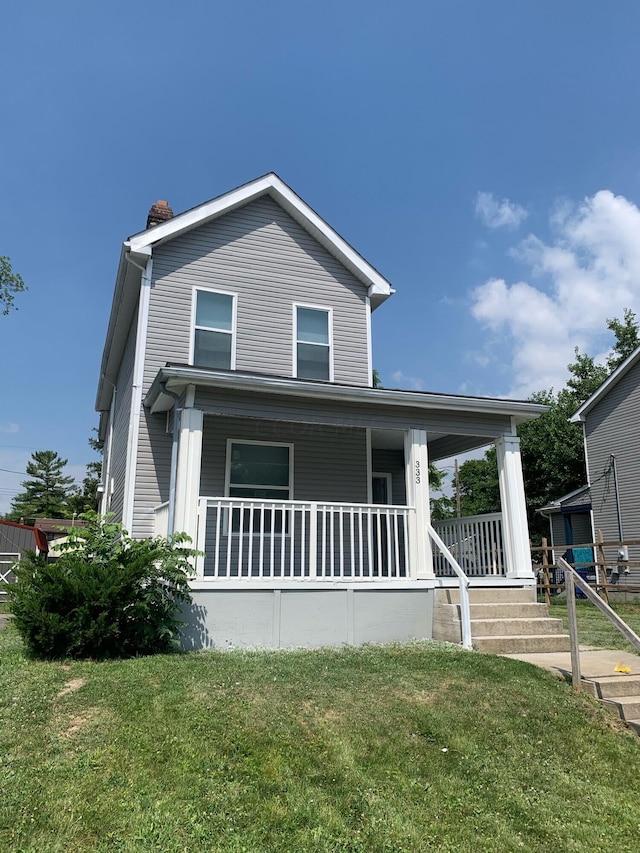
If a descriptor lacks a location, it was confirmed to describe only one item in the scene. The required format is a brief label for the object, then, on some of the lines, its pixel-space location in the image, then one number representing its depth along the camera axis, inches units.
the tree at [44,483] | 2134.4
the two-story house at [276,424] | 308.7
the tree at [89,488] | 1446.9
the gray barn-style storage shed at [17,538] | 685.3
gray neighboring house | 754.2
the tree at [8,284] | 824.9
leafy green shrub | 247.9
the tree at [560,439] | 1323.8
